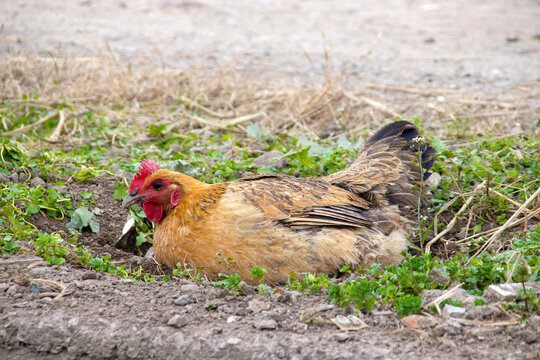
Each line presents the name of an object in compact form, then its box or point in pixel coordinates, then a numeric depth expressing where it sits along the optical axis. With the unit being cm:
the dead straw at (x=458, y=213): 870
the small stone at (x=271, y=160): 1070
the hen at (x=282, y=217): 773
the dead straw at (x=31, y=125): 1131
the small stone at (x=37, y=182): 954
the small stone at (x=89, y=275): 734
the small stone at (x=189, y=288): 695
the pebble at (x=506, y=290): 609
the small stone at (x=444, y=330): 579
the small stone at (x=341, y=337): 576
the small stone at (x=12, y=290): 681
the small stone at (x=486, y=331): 571
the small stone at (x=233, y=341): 578
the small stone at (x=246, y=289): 696
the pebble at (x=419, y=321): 592
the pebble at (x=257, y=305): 648
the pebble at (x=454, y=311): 601
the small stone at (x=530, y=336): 553
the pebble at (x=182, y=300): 669
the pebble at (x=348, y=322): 601
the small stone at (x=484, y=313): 595
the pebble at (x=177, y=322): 616
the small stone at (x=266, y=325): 607
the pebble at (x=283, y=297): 672
